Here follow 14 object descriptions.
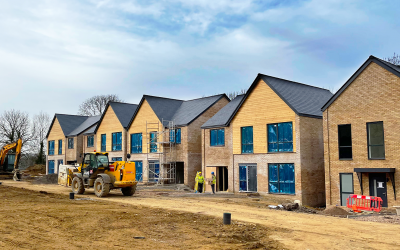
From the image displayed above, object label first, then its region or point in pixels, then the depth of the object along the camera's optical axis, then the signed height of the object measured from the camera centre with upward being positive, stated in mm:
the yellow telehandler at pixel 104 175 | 22656 -897
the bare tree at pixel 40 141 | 64762 +3501
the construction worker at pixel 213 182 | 27008 -1555
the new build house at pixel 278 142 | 24594 +1221
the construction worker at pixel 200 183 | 26891 -1632
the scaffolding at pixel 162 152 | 34531 +766
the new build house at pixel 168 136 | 33781 +2270
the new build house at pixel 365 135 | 20281 +1407
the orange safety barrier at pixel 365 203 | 19578 -2306
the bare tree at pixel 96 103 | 74375 +11330
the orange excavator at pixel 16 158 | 38500 +275
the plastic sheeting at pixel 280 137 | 25031 +1559
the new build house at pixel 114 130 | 40062 +3375
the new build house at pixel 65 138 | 49000 +3029
